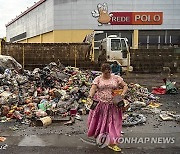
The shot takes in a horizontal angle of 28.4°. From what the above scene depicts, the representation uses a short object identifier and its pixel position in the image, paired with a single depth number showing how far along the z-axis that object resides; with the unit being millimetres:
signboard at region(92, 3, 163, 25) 31266
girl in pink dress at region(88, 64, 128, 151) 6449
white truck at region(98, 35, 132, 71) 22062
